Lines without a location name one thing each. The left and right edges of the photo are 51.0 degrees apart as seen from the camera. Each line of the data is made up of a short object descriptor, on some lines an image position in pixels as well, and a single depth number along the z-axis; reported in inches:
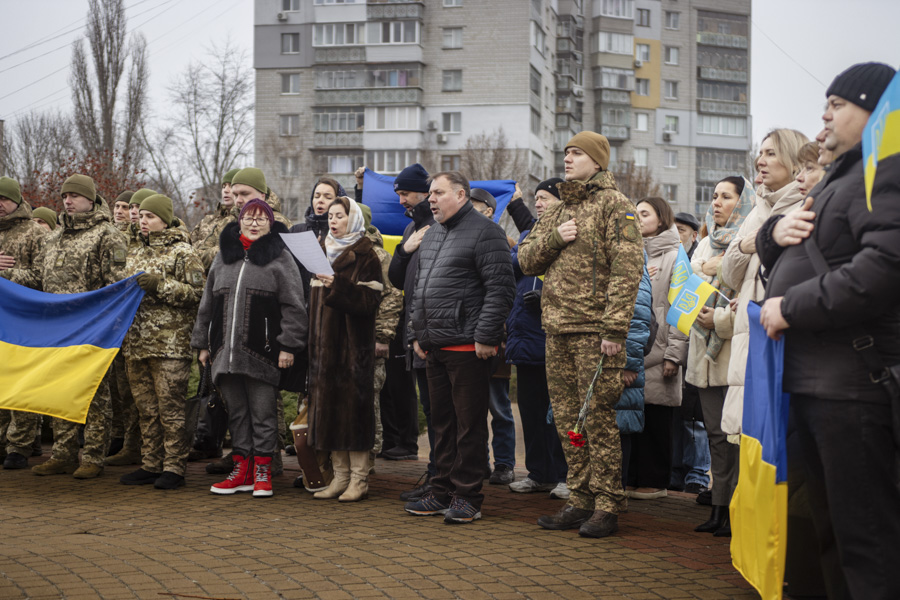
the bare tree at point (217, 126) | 1814.7
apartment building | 2226.9
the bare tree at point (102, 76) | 1382.9
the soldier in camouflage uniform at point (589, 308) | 235.3
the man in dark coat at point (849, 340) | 142.5
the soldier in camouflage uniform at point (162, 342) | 309.1
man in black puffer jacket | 258.5
